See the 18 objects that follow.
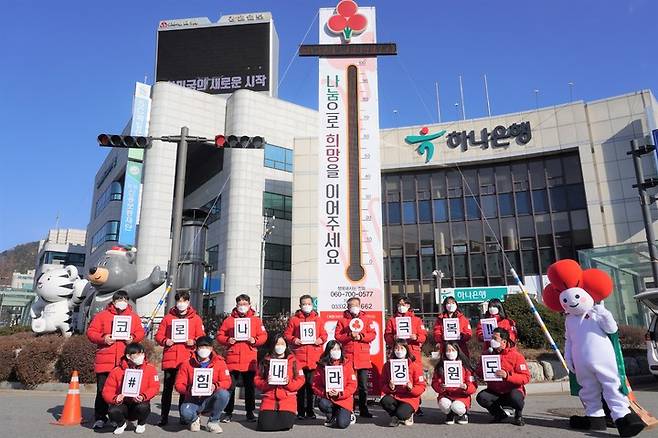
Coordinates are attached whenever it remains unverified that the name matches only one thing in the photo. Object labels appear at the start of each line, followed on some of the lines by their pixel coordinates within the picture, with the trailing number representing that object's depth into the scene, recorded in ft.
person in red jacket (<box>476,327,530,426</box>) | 20.51
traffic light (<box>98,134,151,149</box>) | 34.32
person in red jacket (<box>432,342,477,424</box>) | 20.97
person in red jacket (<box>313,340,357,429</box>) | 20.54
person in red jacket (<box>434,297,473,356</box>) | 23.82
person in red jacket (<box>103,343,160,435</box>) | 18.79
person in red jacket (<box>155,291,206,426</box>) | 21.33
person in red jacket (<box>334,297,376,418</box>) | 23.18
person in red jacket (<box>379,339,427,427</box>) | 20.74
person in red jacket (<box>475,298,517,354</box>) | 23.21
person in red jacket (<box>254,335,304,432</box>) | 19.69
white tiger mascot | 46.34
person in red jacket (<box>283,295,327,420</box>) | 23.16
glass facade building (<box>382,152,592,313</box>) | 87.45
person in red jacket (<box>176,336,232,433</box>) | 19.63
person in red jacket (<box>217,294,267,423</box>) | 22.70
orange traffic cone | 21.02
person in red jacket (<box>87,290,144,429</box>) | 20.42
